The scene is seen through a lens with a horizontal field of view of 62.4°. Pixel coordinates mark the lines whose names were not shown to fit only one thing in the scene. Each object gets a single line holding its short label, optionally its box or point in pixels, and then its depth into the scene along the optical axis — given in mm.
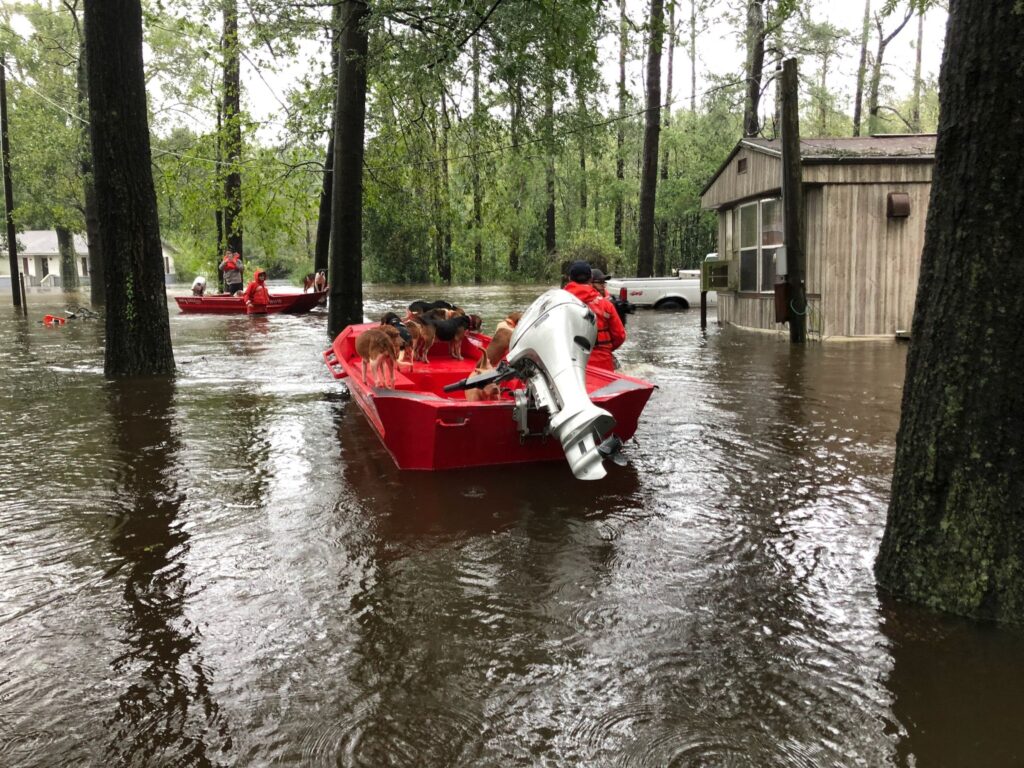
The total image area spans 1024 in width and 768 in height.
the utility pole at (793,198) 13711
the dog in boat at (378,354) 7355
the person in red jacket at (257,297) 24250
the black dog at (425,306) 9324
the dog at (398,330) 7547
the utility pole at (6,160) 27172
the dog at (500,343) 7386
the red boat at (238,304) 24719
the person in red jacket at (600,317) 7504
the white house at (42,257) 63875
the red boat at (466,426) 6082
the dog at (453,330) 8969
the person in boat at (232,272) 26359
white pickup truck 24984
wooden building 14711
